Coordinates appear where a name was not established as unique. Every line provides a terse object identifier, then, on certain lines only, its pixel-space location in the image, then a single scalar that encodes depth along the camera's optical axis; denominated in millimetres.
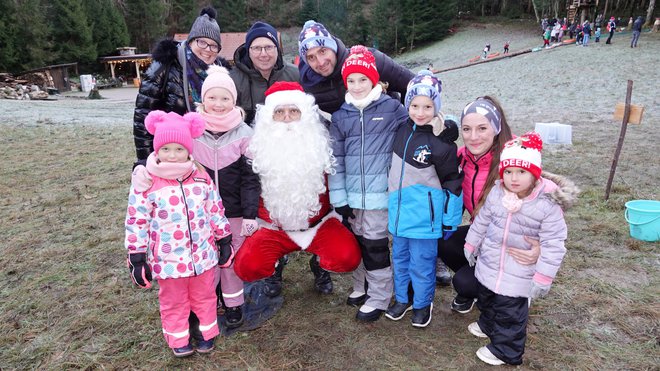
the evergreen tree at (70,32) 35875
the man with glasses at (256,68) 3344
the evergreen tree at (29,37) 32406
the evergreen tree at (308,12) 54719
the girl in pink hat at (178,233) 2512
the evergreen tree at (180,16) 52406
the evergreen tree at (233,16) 54719
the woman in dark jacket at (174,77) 3189
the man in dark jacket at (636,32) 22594
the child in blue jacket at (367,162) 2986
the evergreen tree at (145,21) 44344
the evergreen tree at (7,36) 31328
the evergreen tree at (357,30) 45594
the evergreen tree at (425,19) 42469
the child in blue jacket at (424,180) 2807
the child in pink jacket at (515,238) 2391
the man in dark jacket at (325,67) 3264
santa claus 2994
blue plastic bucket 4129
